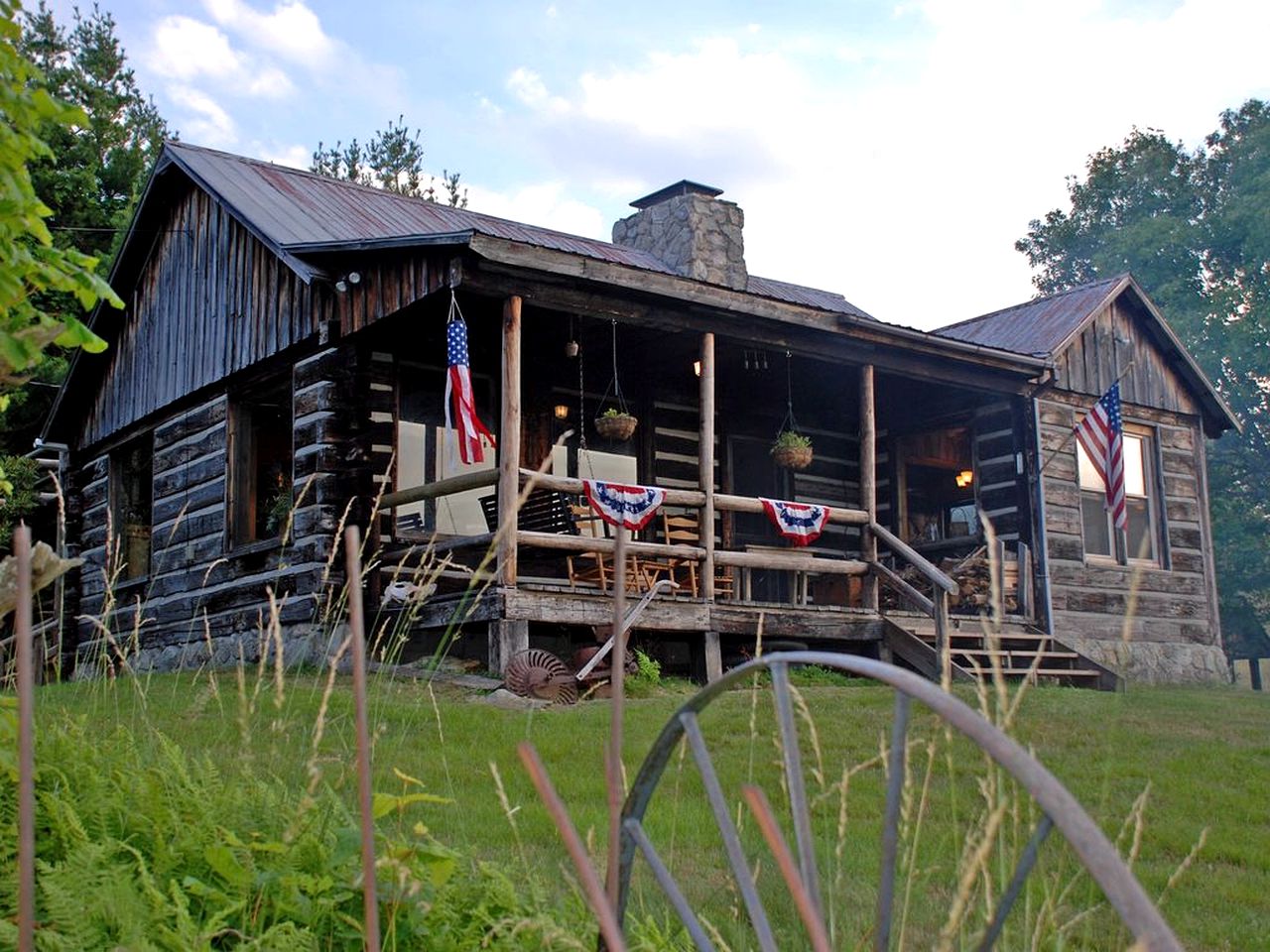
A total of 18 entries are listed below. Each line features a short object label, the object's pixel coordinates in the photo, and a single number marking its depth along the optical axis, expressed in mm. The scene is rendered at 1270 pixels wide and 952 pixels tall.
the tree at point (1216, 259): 30672
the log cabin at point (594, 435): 11727
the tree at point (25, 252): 3572
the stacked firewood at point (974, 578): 13820
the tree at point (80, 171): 19953
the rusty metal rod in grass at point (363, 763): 1660
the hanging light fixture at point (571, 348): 11984
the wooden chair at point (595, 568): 11406
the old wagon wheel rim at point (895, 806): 1176
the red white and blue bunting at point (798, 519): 12281
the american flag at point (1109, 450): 13984
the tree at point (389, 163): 37625
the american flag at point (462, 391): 10445
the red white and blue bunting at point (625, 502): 11016
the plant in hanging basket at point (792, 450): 14070
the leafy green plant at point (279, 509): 13141
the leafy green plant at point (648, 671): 10883
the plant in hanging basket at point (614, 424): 12760
